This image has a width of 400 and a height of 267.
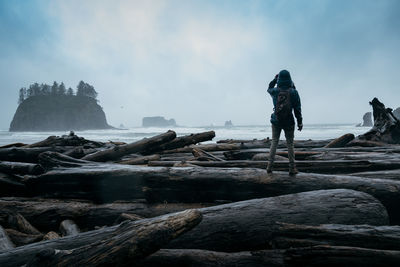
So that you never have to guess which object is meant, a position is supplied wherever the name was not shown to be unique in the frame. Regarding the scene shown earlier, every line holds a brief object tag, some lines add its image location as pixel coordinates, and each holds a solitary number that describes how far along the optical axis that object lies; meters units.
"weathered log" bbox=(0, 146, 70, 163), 6.48
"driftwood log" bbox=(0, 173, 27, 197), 4.65
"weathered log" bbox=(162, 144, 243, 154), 8.18
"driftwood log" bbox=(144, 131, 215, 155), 6.93
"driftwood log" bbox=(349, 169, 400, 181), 3.69
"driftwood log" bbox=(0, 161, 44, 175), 4.57
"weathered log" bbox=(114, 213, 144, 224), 3.12
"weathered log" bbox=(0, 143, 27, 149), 7.26
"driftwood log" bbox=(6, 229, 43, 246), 3.12
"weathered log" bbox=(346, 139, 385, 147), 7.68
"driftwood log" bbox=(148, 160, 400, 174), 4.11
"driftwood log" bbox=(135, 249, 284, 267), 2.00
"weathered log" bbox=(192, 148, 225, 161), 5.84
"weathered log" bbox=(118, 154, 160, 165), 6.25
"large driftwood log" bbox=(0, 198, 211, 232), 3.63
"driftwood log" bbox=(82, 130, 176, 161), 6.42
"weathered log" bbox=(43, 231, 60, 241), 2.97
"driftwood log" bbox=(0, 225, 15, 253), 2.81
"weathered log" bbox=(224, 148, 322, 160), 6.00
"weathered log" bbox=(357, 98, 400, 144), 8.44
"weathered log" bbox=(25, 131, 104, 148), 8.00
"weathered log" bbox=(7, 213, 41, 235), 3.44
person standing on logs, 3.52
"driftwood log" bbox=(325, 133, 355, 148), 7.95
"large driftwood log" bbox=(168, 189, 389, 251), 2.41
